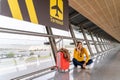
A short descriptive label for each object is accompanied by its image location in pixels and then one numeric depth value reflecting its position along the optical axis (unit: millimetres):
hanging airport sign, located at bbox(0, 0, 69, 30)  1349
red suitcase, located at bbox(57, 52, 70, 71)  2116
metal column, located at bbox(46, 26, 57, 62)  2291
